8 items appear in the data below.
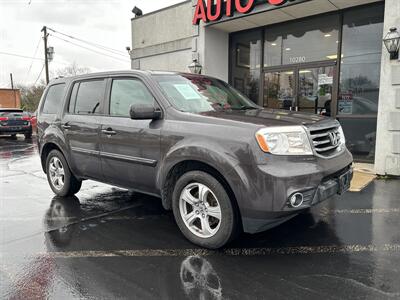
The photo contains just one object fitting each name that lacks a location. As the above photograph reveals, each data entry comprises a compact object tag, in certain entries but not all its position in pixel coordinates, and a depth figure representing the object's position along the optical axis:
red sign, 8.86
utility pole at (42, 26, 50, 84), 28.40
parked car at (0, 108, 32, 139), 17.31
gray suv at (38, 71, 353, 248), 3.20
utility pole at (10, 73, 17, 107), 23.97
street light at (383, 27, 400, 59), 6.64
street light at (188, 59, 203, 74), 10.52
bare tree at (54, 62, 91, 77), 52.99
